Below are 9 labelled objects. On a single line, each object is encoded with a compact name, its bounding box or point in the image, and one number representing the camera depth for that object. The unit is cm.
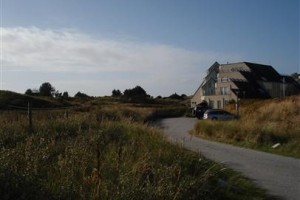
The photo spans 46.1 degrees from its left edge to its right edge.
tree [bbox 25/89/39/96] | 6907
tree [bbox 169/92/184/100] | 9282
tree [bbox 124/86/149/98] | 8373
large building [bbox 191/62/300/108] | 5684
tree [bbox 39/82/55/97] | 7513
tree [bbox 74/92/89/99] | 7821
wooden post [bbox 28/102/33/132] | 1149
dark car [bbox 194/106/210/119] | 4231
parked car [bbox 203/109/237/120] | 3420
